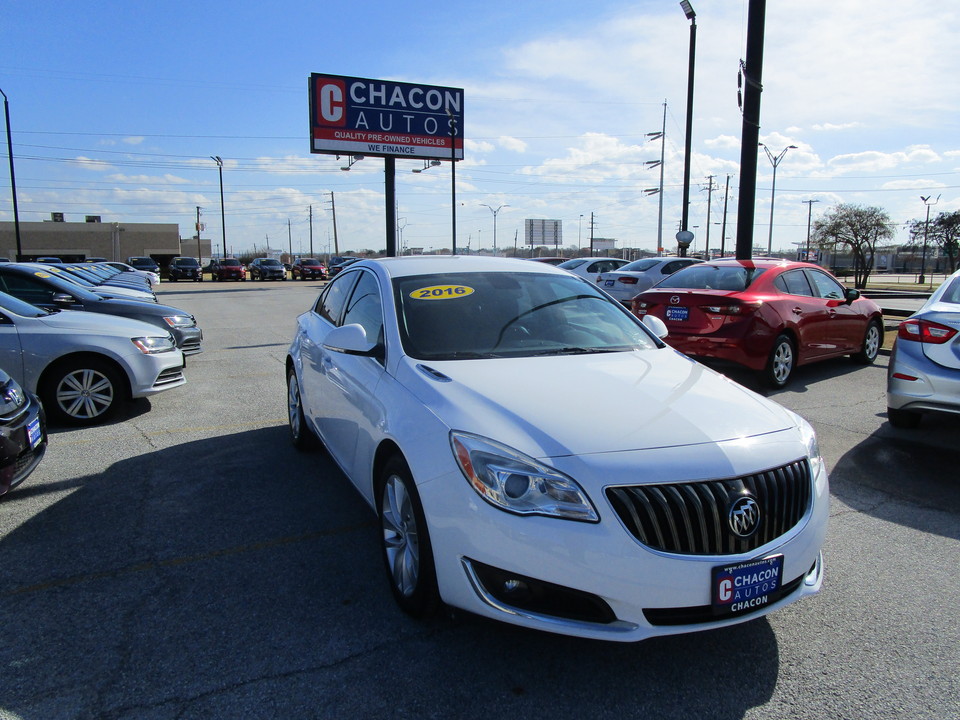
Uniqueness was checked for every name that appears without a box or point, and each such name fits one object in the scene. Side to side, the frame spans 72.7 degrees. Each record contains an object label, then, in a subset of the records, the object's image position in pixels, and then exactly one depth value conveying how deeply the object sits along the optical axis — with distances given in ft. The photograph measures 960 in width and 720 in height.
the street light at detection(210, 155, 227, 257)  206.32
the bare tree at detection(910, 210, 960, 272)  141.49
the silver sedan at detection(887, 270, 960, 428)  16.62
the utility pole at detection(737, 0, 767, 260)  36.58
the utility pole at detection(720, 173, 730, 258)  224.82
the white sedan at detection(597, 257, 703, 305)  56.39
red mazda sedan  24.63
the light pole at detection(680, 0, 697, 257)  64.64
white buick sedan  7.43
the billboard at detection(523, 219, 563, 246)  353.31
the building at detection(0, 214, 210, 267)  241.55
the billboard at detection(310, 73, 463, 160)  91.09
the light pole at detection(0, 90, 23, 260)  105.50
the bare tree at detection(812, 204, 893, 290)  139.86
